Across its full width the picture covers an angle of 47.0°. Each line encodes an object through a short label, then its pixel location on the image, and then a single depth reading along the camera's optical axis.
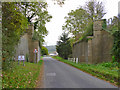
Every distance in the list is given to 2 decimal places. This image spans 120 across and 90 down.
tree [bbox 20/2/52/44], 25.89
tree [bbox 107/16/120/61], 14.86
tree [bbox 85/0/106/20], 27.22
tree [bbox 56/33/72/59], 44.00
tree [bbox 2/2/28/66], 9.28
